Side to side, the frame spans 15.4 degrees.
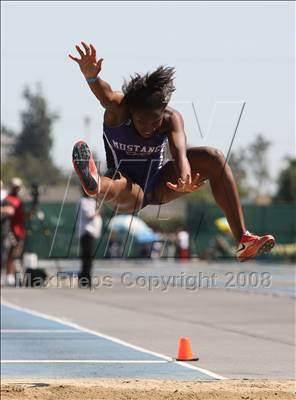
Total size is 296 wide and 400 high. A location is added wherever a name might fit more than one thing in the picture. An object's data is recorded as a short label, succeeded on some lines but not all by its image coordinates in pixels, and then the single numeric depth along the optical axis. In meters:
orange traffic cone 11.66
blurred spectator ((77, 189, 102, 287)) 22.55
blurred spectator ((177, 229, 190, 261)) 40.12
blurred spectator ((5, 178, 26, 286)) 21.73
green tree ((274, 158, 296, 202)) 79.12
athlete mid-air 8.30
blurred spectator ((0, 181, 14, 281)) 20.61
